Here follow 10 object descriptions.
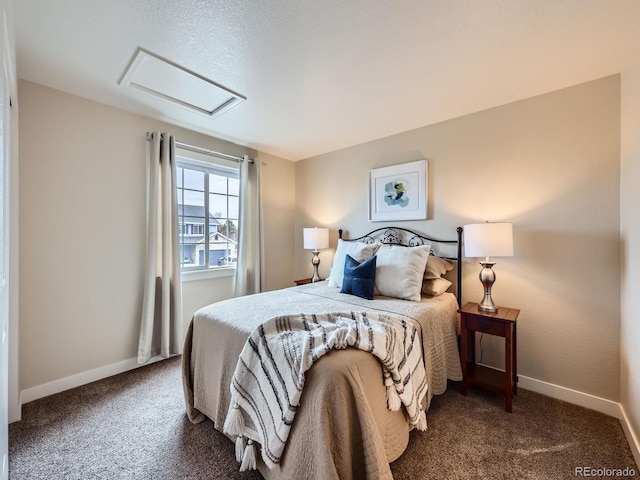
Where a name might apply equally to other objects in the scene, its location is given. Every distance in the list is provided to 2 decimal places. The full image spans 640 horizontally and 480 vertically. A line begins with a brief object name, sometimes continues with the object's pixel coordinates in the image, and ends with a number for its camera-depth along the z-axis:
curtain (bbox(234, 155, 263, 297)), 3.33
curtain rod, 2.86
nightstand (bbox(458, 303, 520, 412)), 1.88
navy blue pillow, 2.30
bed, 1.09
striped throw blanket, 1.18
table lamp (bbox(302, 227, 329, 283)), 3.39
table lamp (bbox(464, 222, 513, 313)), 1.98
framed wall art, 2.77
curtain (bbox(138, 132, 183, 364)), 2.54
